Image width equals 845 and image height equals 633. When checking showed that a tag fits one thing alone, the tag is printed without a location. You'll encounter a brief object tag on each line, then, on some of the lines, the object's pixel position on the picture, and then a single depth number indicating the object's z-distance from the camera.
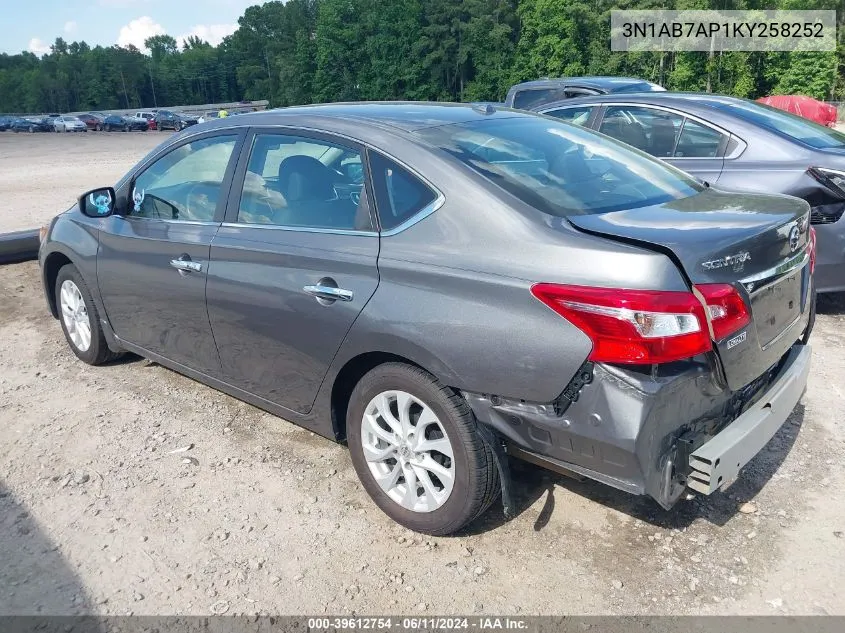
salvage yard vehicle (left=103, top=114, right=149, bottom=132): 59.53
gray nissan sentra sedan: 2.41
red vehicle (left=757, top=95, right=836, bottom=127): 25.48
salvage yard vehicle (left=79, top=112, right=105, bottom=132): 64.62
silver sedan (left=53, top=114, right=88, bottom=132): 62.60
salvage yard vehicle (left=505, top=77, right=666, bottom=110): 10.13
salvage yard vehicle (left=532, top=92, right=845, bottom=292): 5.17
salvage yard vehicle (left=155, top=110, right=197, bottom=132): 56.91
